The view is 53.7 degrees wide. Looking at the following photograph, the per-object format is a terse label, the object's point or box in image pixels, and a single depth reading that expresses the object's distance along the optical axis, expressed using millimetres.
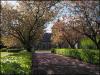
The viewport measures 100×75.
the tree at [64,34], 13760
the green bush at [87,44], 15258
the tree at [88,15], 11383
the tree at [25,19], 11378
